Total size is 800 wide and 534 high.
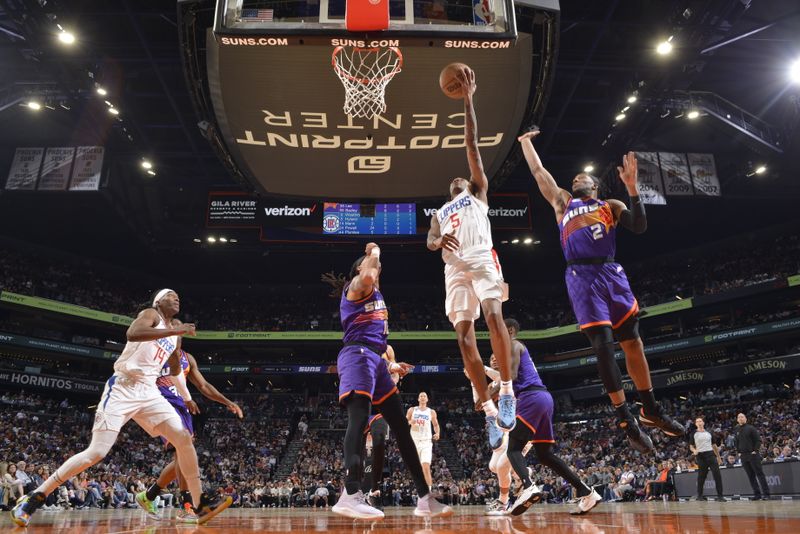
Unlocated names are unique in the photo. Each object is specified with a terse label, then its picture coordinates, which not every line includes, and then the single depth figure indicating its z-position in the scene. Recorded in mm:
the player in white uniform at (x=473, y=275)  4754
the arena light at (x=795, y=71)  15930
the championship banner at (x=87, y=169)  19719
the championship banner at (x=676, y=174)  20156
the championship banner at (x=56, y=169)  19766
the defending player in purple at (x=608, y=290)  4445
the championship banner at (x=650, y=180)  19531
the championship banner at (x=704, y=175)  20422
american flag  6968
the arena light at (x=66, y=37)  14539
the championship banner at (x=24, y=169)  19891
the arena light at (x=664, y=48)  14719
